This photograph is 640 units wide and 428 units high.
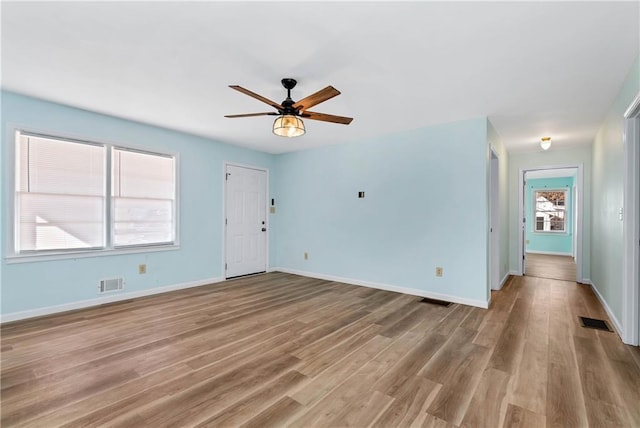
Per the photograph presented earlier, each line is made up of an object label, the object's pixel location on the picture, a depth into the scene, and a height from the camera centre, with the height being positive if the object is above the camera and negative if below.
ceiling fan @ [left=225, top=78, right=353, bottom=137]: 2.71 +0.97
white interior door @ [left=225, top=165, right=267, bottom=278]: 5.43 -0.14
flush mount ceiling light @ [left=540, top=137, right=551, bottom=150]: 4.80 +1.24
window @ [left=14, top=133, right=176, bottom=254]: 3.33 +0.22
